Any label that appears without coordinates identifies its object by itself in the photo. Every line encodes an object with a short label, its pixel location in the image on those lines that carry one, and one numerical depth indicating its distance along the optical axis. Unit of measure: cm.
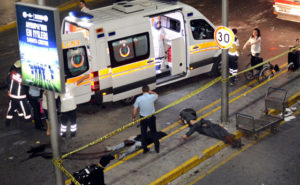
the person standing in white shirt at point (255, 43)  1550
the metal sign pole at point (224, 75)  1212
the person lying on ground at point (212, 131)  1215
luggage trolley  1229
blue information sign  767
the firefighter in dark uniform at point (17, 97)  1323
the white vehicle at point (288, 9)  1958
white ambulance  1341
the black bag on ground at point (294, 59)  1577
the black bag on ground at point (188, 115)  1290
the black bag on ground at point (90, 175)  954
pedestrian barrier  869
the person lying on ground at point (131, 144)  1181
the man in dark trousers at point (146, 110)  1164
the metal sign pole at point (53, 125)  838
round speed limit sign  1202
